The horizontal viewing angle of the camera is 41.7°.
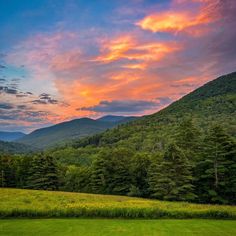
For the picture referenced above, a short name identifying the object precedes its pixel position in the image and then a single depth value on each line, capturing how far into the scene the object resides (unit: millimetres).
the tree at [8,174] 75969
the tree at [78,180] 71875
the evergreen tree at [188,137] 58312
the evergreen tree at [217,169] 47331
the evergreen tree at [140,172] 60469
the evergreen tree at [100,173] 64700
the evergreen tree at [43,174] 70562
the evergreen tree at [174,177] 47625
